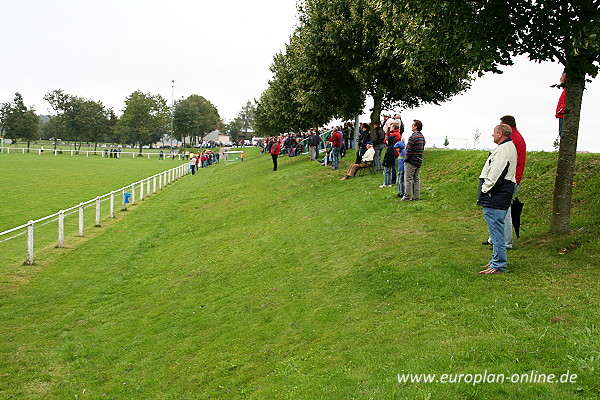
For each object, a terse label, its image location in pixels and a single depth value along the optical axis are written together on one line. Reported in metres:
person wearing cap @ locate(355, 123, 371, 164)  19.37
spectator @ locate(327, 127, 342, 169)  22.02
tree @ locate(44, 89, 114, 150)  97.31
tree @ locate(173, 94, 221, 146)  119.62
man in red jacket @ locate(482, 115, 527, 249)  8.02
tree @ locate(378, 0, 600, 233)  8.09
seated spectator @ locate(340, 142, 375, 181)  18.98
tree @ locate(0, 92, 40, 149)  87.06
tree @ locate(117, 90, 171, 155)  100.75
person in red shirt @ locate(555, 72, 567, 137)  11.21
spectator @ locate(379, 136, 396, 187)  14.75
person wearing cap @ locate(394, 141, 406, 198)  13.81
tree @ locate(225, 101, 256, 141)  186.48
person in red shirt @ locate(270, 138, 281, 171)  30.42
